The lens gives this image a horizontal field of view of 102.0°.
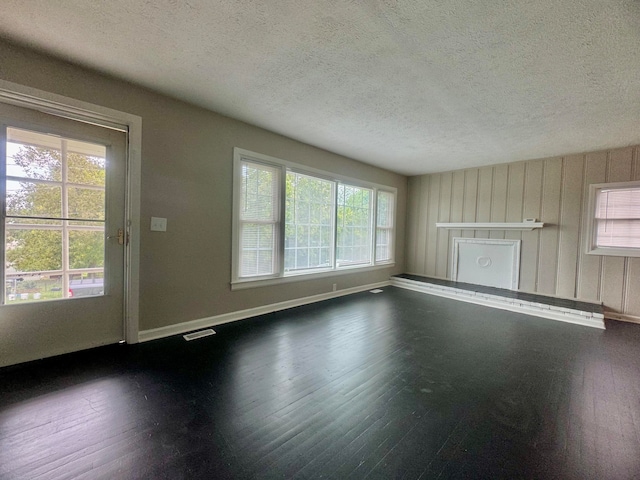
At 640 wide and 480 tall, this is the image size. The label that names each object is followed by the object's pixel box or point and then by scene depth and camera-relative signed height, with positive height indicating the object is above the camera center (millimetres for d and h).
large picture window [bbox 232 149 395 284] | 3393 +152
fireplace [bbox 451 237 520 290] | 4715 -502
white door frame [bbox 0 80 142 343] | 2430 +153
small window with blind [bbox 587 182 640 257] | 3721 +307
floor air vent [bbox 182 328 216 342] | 2727 -1165
